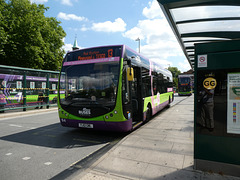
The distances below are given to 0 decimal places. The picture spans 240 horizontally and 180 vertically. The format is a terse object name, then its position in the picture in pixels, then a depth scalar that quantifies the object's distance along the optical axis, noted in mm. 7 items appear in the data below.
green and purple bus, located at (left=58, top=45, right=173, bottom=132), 5170
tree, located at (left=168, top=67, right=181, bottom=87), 122938
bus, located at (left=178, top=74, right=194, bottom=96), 33275
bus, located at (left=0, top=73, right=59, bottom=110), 10719
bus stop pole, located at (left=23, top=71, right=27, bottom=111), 11953
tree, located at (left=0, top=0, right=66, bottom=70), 19484
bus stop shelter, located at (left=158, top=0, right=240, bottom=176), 2785
